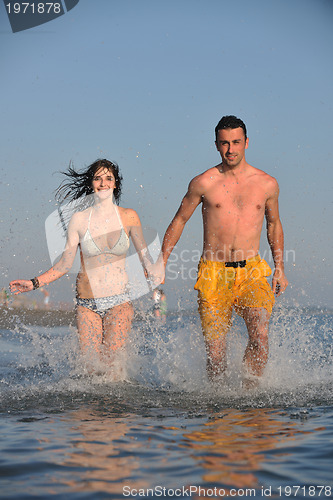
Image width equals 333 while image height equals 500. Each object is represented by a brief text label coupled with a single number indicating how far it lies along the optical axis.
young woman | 10.99
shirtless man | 10.12
